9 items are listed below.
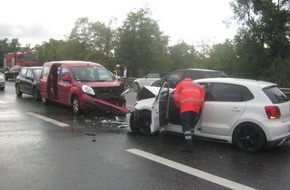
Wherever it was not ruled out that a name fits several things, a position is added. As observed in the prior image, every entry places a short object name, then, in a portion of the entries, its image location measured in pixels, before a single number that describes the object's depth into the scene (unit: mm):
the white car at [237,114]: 7891
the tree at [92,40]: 52344
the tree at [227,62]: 38406
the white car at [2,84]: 24575
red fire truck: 39812
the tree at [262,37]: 35875
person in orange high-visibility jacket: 8148
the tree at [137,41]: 43156
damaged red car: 12938
